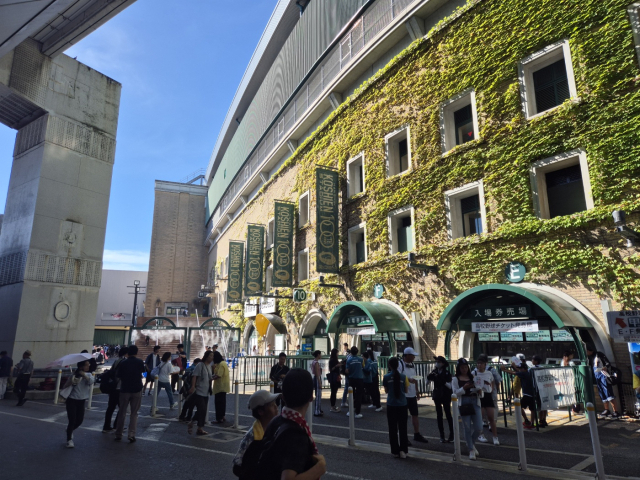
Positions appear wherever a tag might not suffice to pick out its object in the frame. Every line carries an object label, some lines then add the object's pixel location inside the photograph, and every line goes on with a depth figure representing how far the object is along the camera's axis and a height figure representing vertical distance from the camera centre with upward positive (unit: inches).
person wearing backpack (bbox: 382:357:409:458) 296.7 -51.9
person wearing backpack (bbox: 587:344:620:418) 415.2 -43.2
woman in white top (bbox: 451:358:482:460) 301.1 -48.1
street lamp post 853.2 +2.1
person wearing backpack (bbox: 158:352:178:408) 507.9 -43.5
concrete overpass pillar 768.9 +241.8
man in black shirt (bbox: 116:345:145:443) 355.6 -43.3
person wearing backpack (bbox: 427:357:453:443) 344.2 -44.0
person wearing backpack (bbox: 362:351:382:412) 498.9 -48.3
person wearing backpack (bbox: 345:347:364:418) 471.7 -45.2
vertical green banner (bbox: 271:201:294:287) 1067.3 +214.3
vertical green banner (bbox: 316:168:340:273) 861.2 +224.3
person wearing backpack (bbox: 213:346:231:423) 429.1 -47.5
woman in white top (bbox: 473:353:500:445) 331.3 -39.7
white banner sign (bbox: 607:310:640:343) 336.8 +8.0
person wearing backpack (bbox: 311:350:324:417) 482.0 -49.6
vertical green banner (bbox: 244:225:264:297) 1259.2 +216.9
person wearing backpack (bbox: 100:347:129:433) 370.3 -45.0
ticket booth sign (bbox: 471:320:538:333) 475.5 +10.4
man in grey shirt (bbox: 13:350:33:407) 586.6 -55.8
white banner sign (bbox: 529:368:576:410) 381.7 -45.8
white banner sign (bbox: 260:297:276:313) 1136.4 +79.3
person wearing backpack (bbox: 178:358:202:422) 407.3 -59.8
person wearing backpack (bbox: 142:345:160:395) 621.4 -36.5
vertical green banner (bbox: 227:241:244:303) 1437.0 +208.5
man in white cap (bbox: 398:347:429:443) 334.6 -38.9
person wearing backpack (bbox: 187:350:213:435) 376.2 -47.1
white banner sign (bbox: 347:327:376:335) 667.4 +6.7
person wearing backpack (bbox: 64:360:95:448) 334.0 -48.2
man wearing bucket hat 119.6 -29.1
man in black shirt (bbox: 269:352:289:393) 422.0 -37.4
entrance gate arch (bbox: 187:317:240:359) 1000.7 -8.8
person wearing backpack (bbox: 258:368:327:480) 105.5 -26.8
